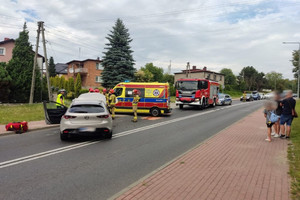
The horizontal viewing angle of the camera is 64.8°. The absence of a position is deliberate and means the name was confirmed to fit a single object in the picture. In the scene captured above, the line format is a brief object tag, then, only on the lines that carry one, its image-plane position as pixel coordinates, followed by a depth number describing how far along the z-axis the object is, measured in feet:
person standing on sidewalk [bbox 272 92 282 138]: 25.99
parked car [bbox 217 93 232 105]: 97.56
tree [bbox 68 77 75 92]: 121.24
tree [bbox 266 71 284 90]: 329.52
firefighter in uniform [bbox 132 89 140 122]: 43.92
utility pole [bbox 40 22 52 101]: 67.74
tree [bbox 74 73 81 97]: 108.88
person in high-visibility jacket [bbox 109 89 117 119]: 44.80
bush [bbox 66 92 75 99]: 109.29
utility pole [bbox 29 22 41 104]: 67.77
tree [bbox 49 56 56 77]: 231.18
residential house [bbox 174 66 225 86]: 215.72
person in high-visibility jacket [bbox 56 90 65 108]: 36.20
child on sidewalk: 25.95
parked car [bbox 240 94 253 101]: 140.61
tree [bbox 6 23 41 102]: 73.92
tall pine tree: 102.17
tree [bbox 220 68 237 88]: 283.18
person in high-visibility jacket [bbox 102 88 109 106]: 45.01
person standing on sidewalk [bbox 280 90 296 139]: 27.22
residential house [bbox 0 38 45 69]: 129.39
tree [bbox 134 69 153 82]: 152.81
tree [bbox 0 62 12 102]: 68.18
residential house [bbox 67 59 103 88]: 176.65
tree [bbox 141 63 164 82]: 236.53
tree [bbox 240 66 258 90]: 313.94
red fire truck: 70.85
